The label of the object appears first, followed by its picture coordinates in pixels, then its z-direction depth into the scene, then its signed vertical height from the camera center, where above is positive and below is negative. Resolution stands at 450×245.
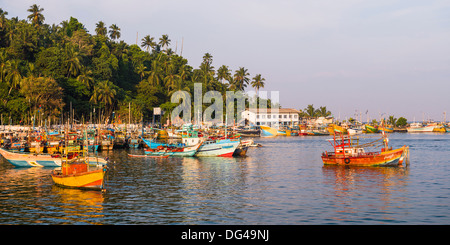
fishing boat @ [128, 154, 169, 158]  74.16 -4.62
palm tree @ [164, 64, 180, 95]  175.50 +21.56
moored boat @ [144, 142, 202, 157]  73.69 -3.80
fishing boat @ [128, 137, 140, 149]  97.94 -3.04
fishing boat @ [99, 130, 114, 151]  89.78 -2.53
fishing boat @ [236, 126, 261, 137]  166.62 -0.76
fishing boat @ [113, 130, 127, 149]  96.19 -2.69
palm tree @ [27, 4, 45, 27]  175.00 +48.13
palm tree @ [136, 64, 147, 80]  178.49 +25.55
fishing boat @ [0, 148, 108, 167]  57.06 -3.91
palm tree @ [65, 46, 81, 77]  136.95 +22.31
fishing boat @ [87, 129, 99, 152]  82.73 -2.59
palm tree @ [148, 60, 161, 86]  173.15 +22.19
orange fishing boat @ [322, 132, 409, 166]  57.47 -3.92
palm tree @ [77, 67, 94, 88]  135.00 +16.92
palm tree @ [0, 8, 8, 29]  143.54 +39.66
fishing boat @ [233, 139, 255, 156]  79.25 -3.91
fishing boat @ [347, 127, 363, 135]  184.35 -1.22
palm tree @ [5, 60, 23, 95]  114.88 +15.08
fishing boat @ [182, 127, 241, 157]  74.62 -3.46
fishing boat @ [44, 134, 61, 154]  71.88 -2.26
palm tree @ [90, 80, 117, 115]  133.62 +11.77
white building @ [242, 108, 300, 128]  192.62 +6.01
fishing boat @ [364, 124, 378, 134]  191.41 -0.33
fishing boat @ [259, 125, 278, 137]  169.12 -0.80
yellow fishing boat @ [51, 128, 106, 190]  38.59 -4.24
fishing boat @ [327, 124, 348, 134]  179.81 -0.22
